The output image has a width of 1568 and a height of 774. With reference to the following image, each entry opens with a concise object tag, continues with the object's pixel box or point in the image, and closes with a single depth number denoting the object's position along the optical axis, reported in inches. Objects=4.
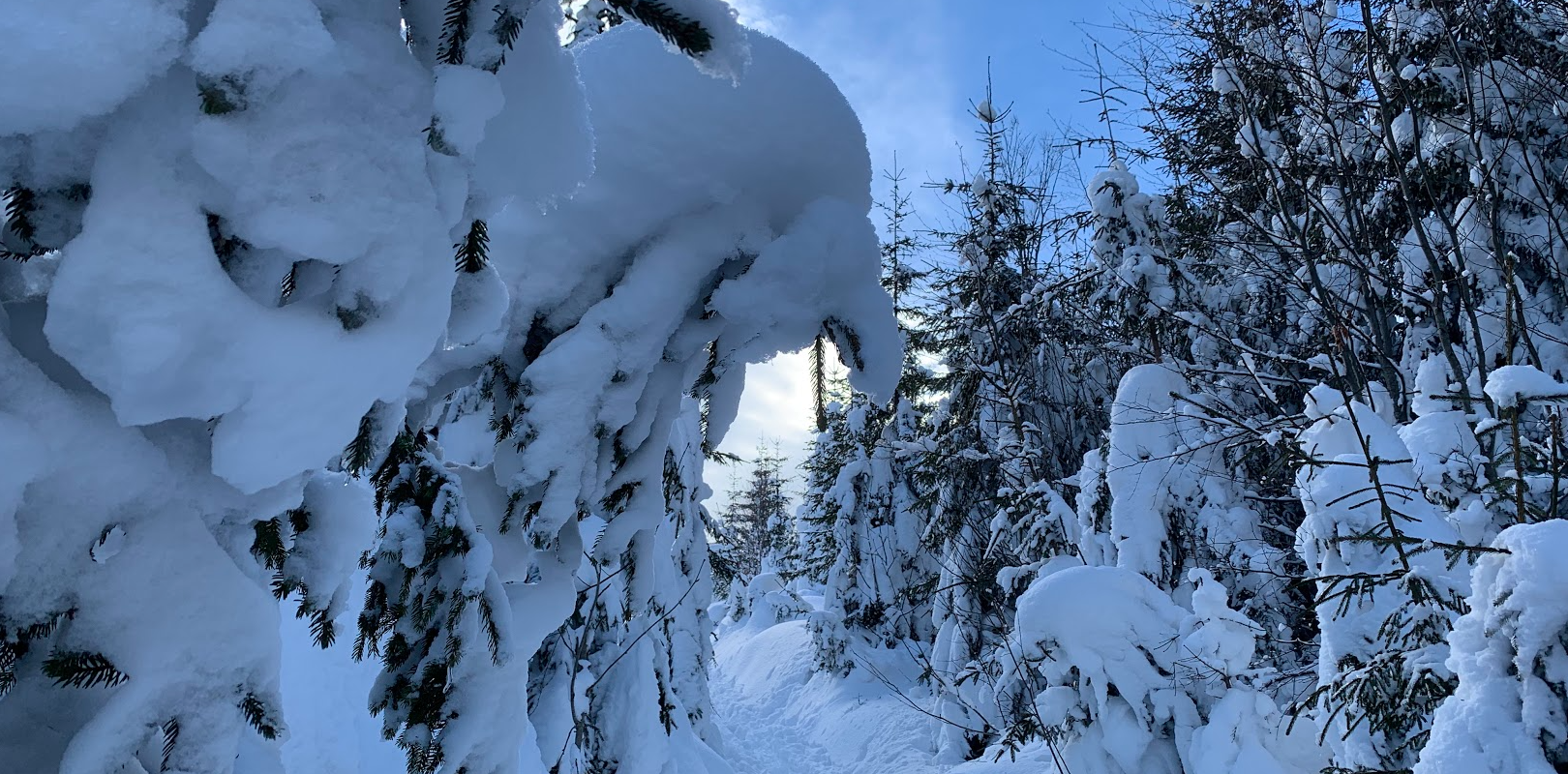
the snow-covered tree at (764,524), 1493.6
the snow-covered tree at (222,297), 43.7
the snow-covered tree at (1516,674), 92.0
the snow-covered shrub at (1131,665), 186.7
